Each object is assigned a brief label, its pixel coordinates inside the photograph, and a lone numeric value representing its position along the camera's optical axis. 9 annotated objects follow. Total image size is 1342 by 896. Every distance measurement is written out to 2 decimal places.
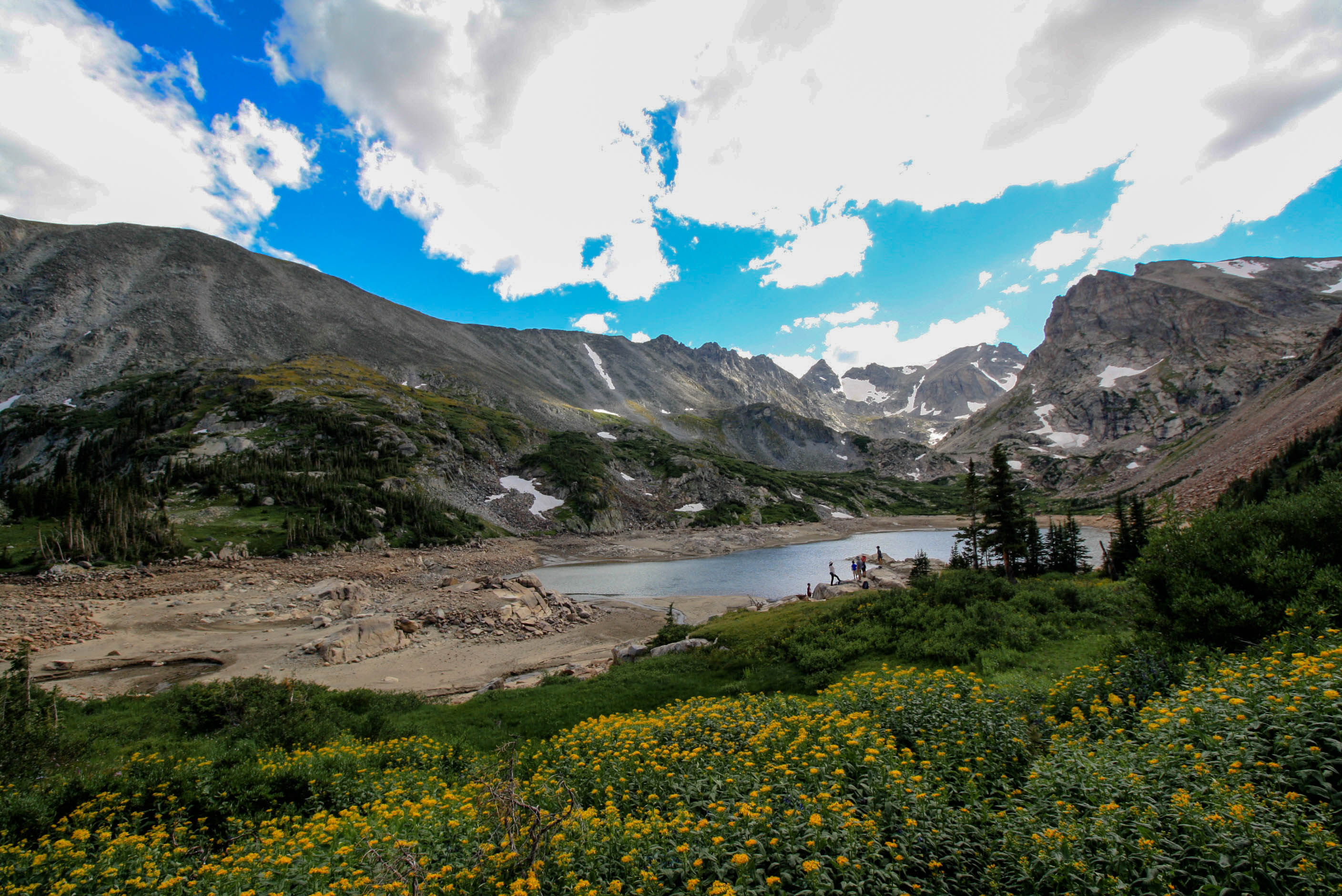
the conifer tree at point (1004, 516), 37.44
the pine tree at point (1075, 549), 42.31
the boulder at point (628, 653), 27.66
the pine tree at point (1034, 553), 40.56
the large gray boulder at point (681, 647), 26.64
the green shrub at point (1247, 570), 10.10
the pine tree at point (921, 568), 33.17
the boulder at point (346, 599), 42.25
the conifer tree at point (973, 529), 39.97
